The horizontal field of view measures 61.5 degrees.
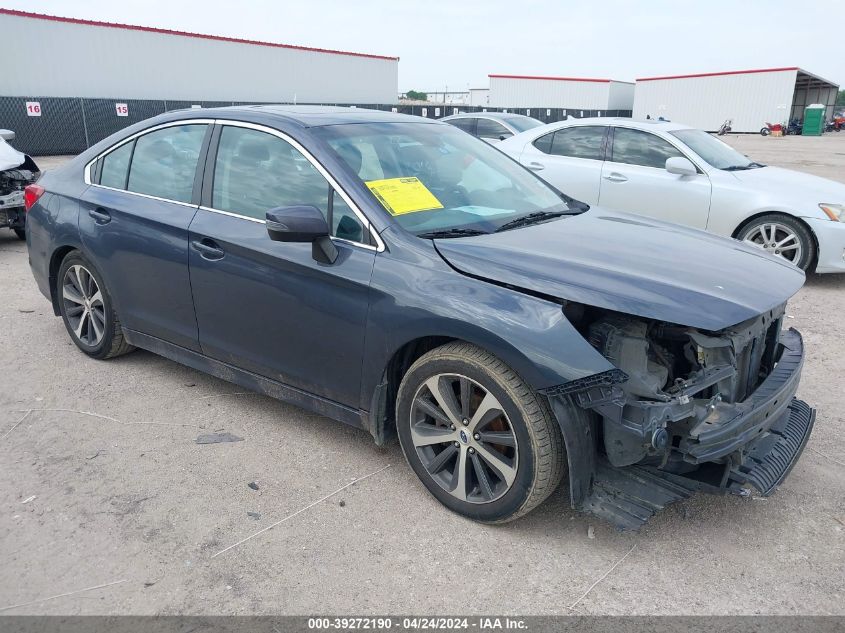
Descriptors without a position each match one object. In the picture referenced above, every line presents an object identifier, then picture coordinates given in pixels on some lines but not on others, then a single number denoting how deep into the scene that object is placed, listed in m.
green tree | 89.81
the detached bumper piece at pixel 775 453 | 2.86
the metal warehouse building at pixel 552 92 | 53.19
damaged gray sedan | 2.76
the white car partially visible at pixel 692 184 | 6.93
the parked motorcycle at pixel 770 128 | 45.76
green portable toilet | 45.66
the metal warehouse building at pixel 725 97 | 48.25
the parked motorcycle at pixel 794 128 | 48.84
